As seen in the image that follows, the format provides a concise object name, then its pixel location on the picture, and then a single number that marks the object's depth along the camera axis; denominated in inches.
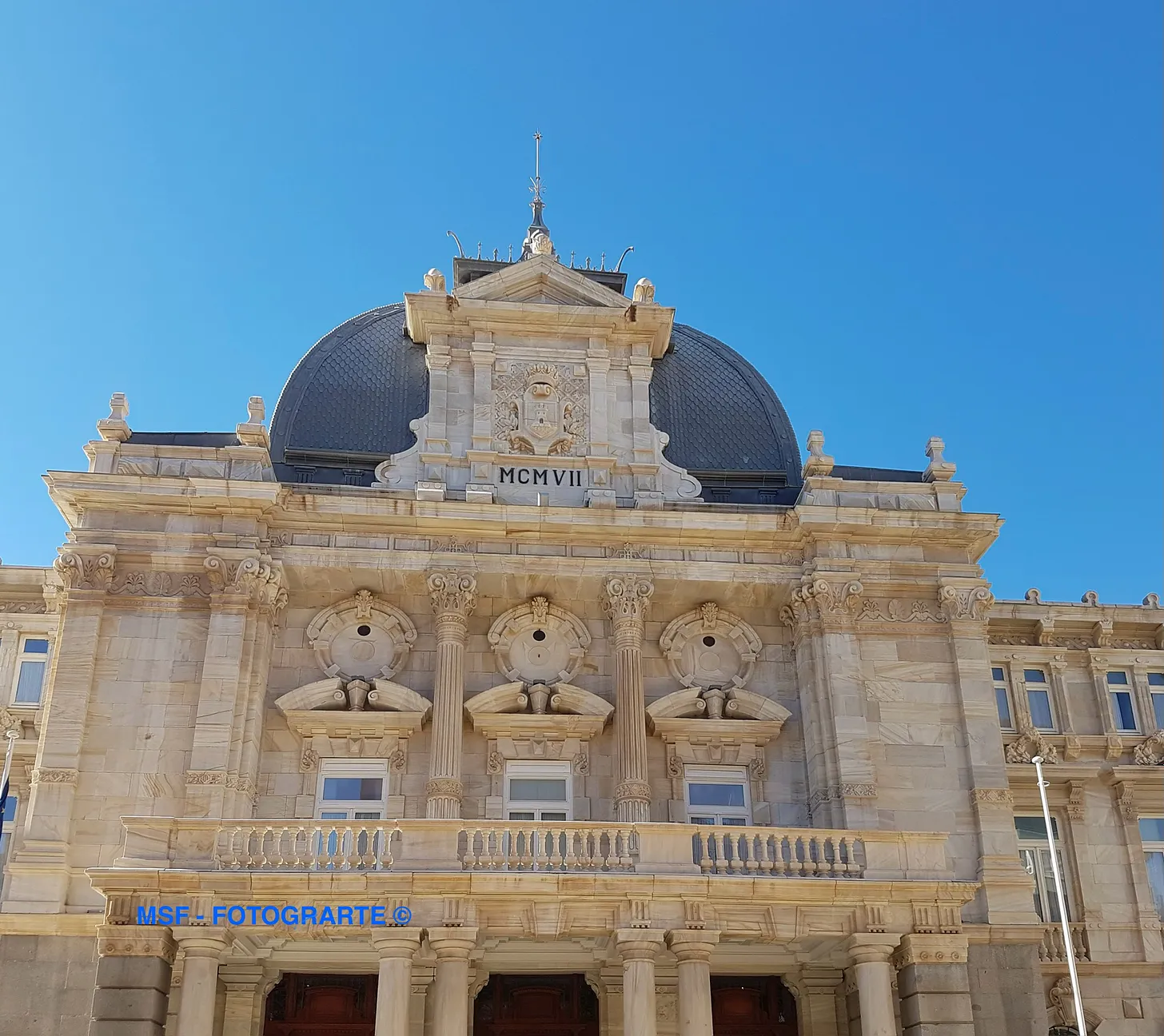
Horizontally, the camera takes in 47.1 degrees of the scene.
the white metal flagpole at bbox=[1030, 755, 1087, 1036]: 991.0
